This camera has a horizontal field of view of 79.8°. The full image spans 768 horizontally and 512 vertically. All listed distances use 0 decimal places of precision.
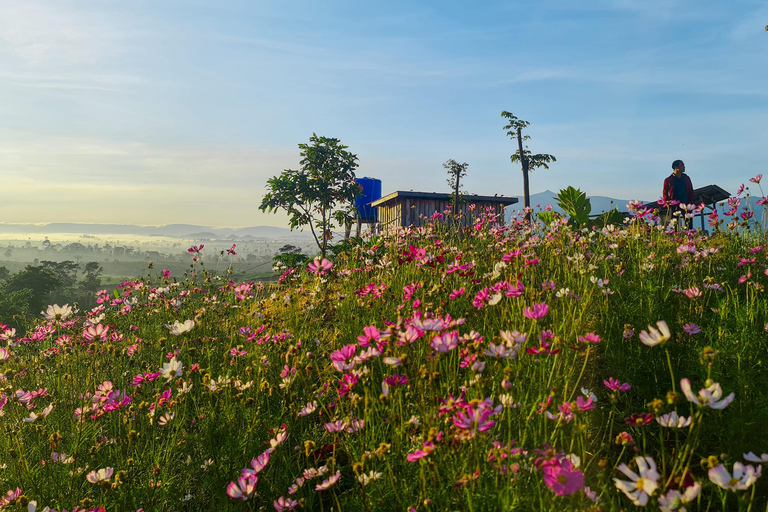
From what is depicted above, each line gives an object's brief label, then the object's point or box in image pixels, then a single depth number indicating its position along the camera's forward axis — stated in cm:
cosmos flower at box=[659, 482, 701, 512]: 108
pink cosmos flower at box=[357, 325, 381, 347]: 189
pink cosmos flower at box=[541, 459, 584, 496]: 116
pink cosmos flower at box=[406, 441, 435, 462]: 136
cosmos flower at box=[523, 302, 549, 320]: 175
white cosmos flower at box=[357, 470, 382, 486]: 161
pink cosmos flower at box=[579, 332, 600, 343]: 190
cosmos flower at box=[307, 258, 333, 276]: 290
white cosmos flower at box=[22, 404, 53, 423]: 219
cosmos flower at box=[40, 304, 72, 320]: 286
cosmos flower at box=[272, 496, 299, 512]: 175
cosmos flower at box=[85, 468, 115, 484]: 177
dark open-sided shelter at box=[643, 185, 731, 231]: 1381
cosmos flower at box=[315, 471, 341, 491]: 153
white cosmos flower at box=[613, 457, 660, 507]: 109
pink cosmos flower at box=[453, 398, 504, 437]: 137
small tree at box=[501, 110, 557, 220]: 1894
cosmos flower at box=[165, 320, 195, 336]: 248
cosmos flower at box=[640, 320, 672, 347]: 132
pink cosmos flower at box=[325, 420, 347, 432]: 193
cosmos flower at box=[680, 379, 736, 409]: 117
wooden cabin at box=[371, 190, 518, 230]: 1570
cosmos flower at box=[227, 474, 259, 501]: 167
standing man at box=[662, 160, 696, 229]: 777
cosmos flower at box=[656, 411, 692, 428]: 133
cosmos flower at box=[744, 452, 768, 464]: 134
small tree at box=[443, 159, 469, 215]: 1622
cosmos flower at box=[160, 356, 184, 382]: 207
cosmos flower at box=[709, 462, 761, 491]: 110
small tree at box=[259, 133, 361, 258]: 986
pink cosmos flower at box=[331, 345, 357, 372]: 179
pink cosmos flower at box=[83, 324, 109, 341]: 262
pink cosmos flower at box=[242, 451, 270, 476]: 171
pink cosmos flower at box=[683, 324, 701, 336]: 264
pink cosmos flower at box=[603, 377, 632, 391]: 173
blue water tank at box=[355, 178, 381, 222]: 1725
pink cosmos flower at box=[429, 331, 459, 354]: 154
